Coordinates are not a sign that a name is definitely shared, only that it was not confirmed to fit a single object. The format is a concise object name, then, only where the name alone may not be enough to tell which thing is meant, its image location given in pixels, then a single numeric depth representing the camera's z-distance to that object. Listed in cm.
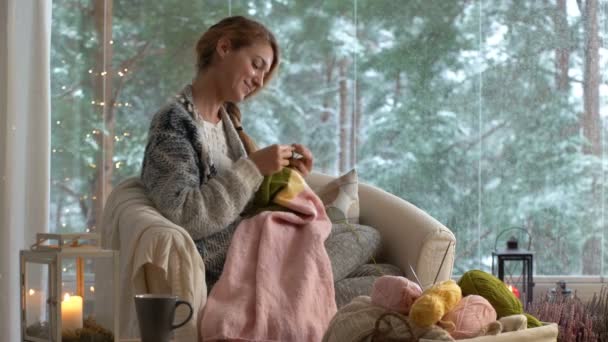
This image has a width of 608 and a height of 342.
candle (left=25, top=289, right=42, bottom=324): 207
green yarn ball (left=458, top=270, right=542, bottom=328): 195
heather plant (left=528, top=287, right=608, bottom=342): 286
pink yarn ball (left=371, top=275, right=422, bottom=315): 178
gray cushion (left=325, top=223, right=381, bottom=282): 268
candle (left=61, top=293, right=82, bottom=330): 193
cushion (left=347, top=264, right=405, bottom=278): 271
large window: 427
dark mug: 152
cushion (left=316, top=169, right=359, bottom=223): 291
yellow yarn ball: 172
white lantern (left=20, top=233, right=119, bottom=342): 193
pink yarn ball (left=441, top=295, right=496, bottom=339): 176
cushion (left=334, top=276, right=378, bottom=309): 259
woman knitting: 249
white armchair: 223
